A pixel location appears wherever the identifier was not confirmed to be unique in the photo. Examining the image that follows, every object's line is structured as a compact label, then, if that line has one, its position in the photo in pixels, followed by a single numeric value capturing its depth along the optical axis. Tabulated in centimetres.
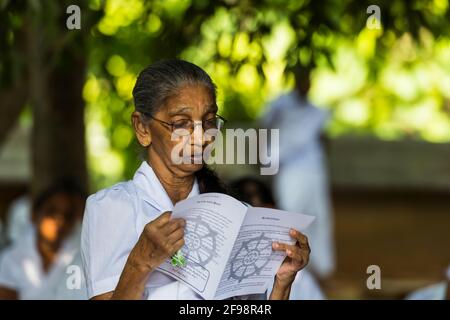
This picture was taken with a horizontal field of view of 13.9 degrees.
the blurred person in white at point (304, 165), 1384
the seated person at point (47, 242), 983
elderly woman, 481
